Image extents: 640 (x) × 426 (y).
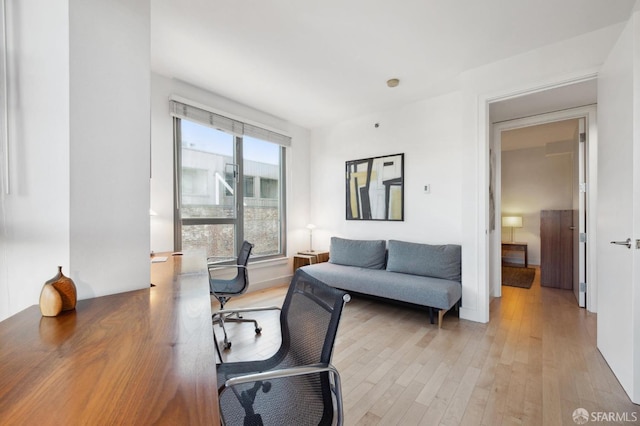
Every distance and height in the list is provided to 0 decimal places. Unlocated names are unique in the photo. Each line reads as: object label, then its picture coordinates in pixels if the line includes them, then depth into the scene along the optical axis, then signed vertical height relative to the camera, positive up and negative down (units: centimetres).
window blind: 325 +116
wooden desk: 57 -42
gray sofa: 287 -79
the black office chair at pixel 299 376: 94 -66
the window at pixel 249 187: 407 +34
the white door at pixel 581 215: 328 -7
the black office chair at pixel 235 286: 260 -74
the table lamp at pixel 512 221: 583 -26
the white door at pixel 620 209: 164 +0
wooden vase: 105 -33
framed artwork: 397 +33
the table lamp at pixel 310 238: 501 -52
